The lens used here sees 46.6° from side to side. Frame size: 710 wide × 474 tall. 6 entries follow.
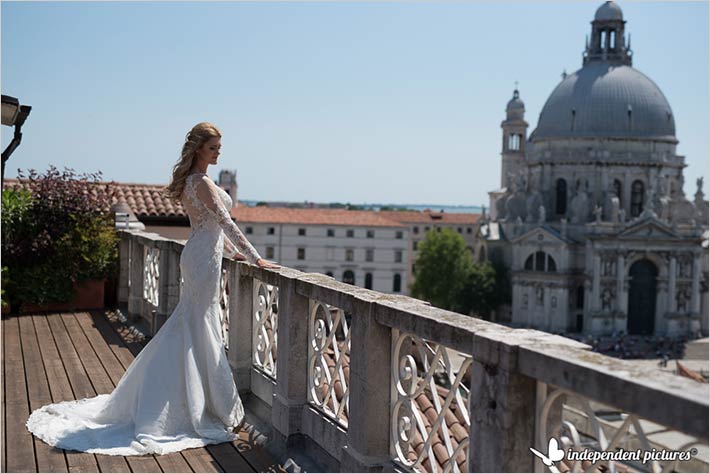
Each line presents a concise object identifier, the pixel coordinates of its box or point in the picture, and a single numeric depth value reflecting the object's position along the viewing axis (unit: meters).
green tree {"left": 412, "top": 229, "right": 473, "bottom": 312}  67.25
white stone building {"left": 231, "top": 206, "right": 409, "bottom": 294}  76.12
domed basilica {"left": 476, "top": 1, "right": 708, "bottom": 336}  63.97
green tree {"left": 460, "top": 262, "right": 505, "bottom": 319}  67.69
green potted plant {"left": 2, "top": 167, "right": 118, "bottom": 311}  9.69
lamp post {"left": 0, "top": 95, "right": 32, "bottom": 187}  8.21
